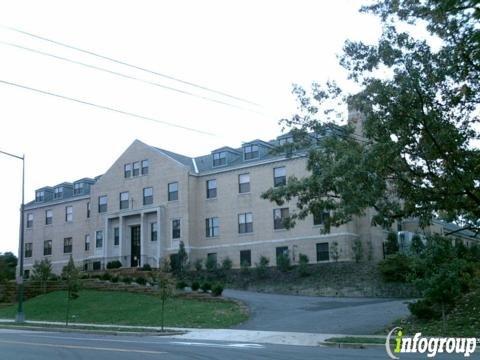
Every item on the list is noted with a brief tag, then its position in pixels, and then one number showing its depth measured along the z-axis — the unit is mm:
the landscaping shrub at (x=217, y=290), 31531
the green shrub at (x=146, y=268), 44438
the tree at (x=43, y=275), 40972
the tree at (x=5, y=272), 47625
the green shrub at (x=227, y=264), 42844
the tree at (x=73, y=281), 29453
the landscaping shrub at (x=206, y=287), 32750
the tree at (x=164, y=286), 24906
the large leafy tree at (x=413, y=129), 17031
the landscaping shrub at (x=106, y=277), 39938
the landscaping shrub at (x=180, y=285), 33753
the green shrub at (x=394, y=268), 33347
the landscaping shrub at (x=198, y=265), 44250
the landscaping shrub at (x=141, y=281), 37438
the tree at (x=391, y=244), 39312
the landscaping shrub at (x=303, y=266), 38562
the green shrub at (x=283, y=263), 40031
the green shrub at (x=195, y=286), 33062
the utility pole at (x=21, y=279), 29953
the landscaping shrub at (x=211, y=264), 43194
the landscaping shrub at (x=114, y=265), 48134
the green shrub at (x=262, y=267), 40438
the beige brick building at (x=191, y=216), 42344
